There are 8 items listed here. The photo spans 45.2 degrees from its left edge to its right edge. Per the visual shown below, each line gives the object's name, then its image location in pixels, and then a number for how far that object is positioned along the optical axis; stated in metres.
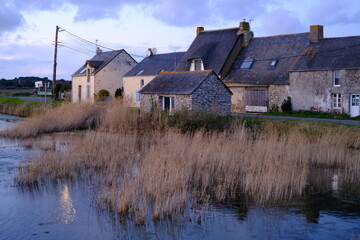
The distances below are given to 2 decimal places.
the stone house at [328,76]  24.75
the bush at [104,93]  39.39
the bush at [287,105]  27.55
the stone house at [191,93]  22.30
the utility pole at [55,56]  34.09
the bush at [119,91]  40.38
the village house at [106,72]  40.72
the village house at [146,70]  36.56
